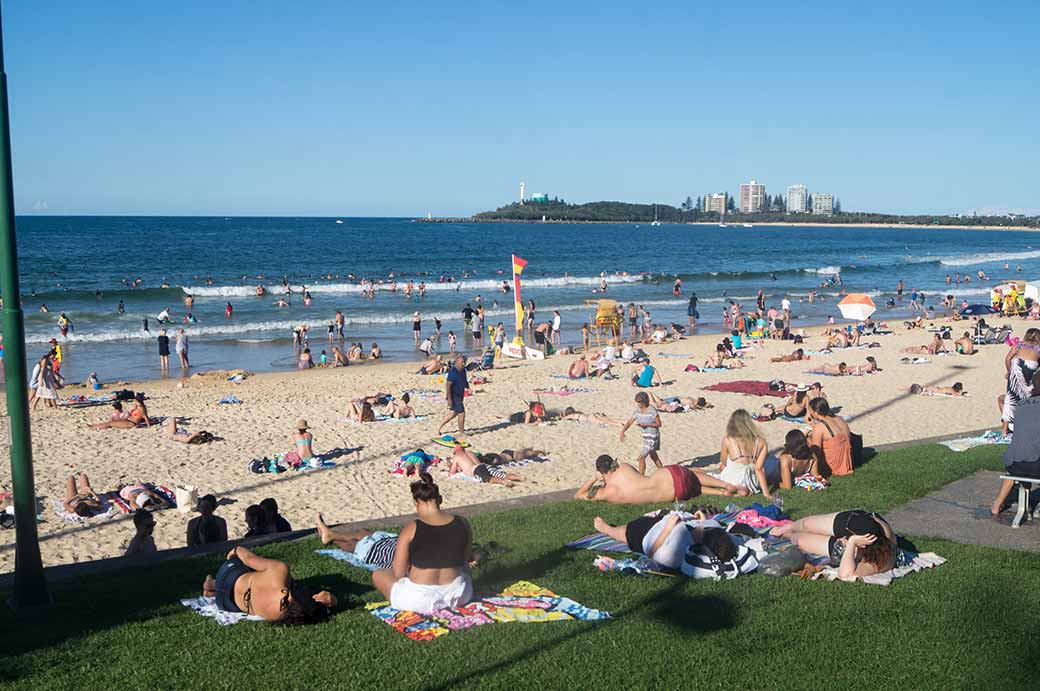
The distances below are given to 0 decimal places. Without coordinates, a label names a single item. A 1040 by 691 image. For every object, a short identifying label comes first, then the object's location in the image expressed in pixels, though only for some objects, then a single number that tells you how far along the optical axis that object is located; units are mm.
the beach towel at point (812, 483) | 9805
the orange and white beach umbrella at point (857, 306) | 26969
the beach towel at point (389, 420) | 17209
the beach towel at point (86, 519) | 11008
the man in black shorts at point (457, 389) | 15250
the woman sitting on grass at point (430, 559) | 5875
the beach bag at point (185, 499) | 11242
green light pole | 5504
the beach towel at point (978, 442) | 11484
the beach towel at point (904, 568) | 6406
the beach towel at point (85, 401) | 19281
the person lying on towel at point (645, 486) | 9102
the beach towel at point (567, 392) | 20391
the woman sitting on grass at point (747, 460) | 9609
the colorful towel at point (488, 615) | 5640
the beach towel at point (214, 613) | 5734
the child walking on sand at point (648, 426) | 11914
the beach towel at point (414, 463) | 12672
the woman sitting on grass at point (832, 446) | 10539
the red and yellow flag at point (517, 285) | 22250
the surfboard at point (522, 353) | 26281
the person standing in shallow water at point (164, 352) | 24969
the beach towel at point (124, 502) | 11445
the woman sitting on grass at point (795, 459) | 9883
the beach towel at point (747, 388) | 19695
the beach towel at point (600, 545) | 7320
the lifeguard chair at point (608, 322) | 31397
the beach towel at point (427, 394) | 19797
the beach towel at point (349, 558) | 6906
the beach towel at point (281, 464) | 13453
